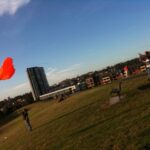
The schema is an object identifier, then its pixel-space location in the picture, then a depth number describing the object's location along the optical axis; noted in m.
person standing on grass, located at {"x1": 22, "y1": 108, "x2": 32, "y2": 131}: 14.93
